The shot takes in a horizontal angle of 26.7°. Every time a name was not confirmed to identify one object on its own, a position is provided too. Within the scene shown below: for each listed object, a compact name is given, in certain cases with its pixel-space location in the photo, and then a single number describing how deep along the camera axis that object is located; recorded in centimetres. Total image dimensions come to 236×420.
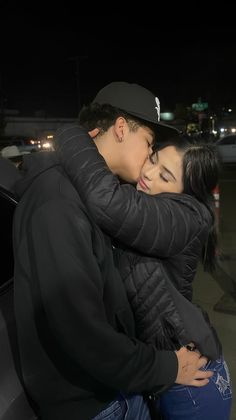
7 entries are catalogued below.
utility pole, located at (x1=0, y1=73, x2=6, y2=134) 4103
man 141
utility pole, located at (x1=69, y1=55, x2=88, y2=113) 4200
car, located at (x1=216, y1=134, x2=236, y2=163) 2184
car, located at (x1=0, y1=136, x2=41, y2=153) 2383
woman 163
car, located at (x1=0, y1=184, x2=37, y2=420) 150
